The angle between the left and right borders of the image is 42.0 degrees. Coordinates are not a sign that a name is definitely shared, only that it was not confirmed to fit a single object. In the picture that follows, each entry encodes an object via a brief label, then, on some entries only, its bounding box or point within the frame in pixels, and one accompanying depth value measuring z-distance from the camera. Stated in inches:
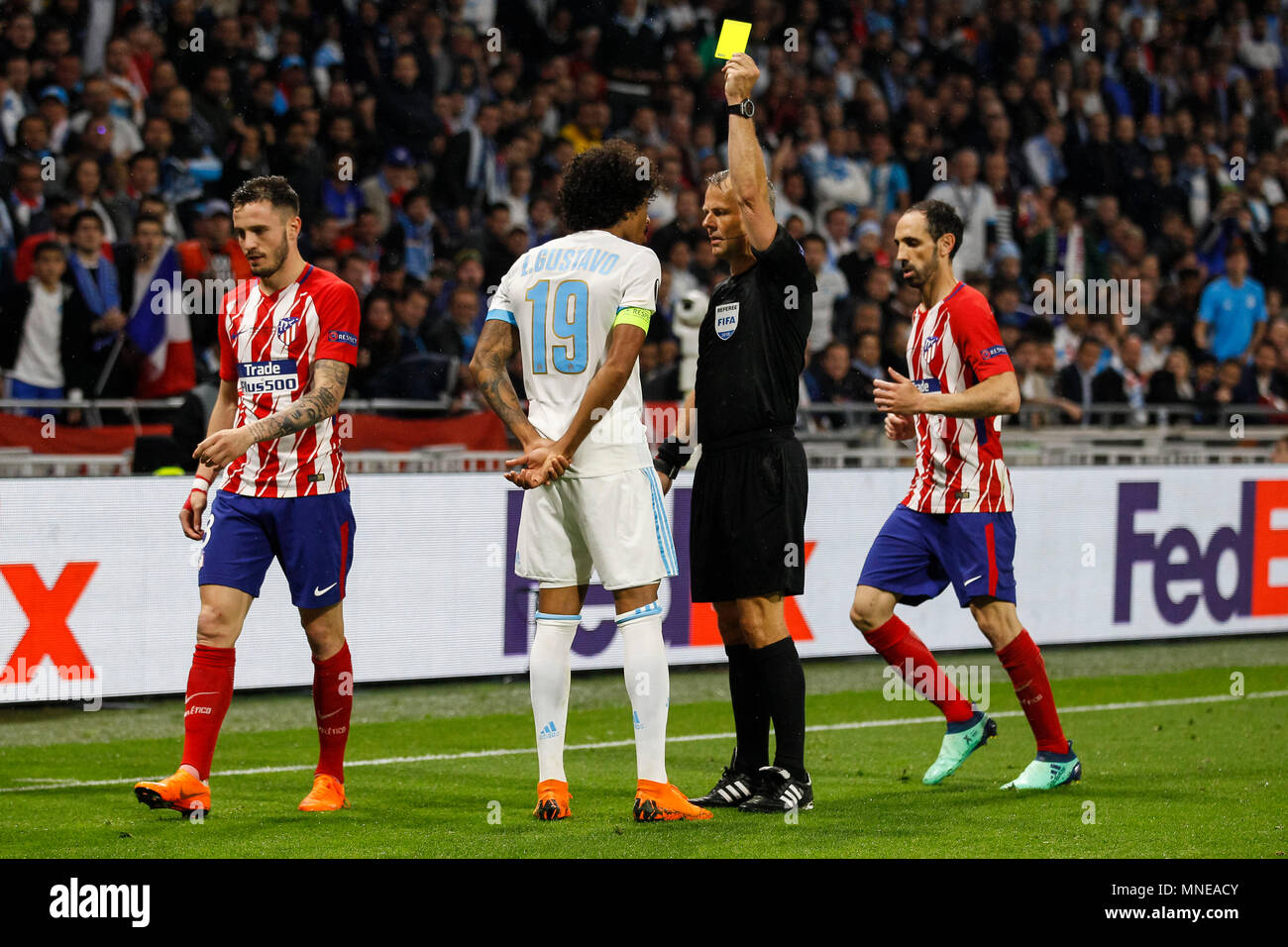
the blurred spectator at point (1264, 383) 554.3
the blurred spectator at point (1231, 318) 593.9
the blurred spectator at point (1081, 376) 517.7
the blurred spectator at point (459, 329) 445.7
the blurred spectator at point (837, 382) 466.0
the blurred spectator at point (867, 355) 480.4
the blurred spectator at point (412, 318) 440.1
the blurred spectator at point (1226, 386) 549.0
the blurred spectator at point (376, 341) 428.5
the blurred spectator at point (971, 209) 589.0
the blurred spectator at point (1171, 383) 540.7
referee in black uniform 228.4
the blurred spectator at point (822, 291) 510.6
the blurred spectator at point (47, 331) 393.1
